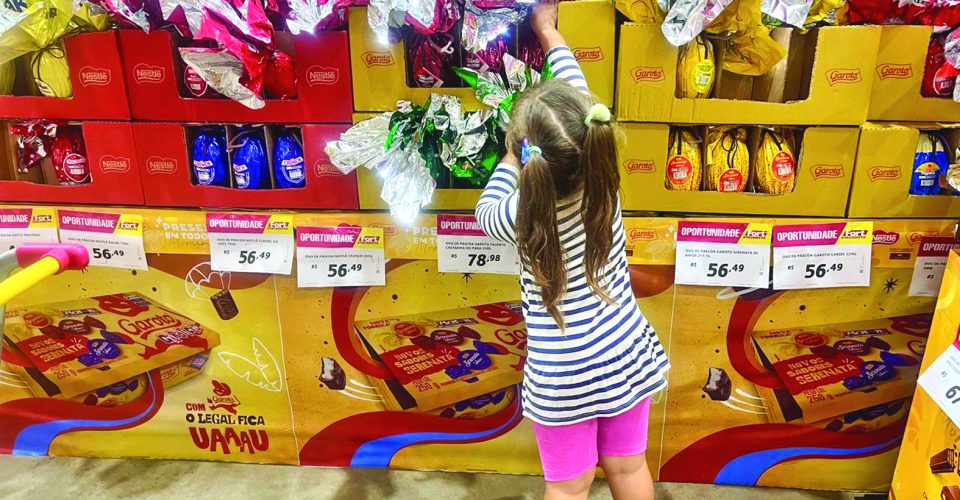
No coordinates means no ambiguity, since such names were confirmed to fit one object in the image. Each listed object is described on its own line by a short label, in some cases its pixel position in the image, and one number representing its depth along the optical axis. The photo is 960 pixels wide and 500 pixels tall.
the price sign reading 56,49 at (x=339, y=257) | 1.94
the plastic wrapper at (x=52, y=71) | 1.85
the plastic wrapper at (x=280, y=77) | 1.77
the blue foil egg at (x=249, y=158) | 1.89
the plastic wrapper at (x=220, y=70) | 1.73
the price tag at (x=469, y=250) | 1.90
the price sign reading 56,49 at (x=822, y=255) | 1.80
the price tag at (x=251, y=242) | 1.96
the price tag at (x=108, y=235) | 2.00
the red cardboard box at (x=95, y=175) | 1.88
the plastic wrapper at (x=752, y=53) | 1.64
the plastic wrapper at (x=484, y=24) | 1.65
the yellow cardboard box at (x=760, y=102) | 1.63
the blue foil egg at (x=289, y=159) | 1.88
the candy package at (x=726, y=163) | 1.78
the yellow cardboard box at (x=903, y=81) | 1.65
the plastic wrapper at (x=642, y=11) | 1.63
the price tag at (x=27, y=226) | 2.01
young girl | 1.32
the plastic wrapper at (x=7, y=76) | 1.90
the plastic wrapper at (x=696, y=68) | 1.69
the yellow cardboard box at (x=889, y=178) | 1.70
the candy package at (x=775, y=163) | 1.76
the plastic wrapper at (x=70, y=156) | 1.95
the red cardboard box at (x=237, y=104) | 1.76
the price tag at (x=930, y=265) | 1.80
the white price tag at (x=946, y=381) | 1.50
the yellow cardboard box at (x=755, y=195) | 1.72
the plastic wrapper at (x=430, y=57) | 1.77
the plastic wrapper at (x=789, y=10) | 1.58
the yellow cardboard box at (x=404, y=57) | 1.67
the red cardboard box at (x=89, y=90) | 1.80
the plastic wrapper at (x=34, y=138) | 1.95
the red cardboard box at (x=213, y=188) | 1.85
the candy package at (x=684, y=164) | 1.78
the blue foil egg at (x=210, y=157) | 1.90
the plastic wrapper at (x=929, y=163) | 1.74
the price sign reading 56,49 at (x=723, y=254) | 1.83
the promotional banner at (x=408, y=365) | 1.94
